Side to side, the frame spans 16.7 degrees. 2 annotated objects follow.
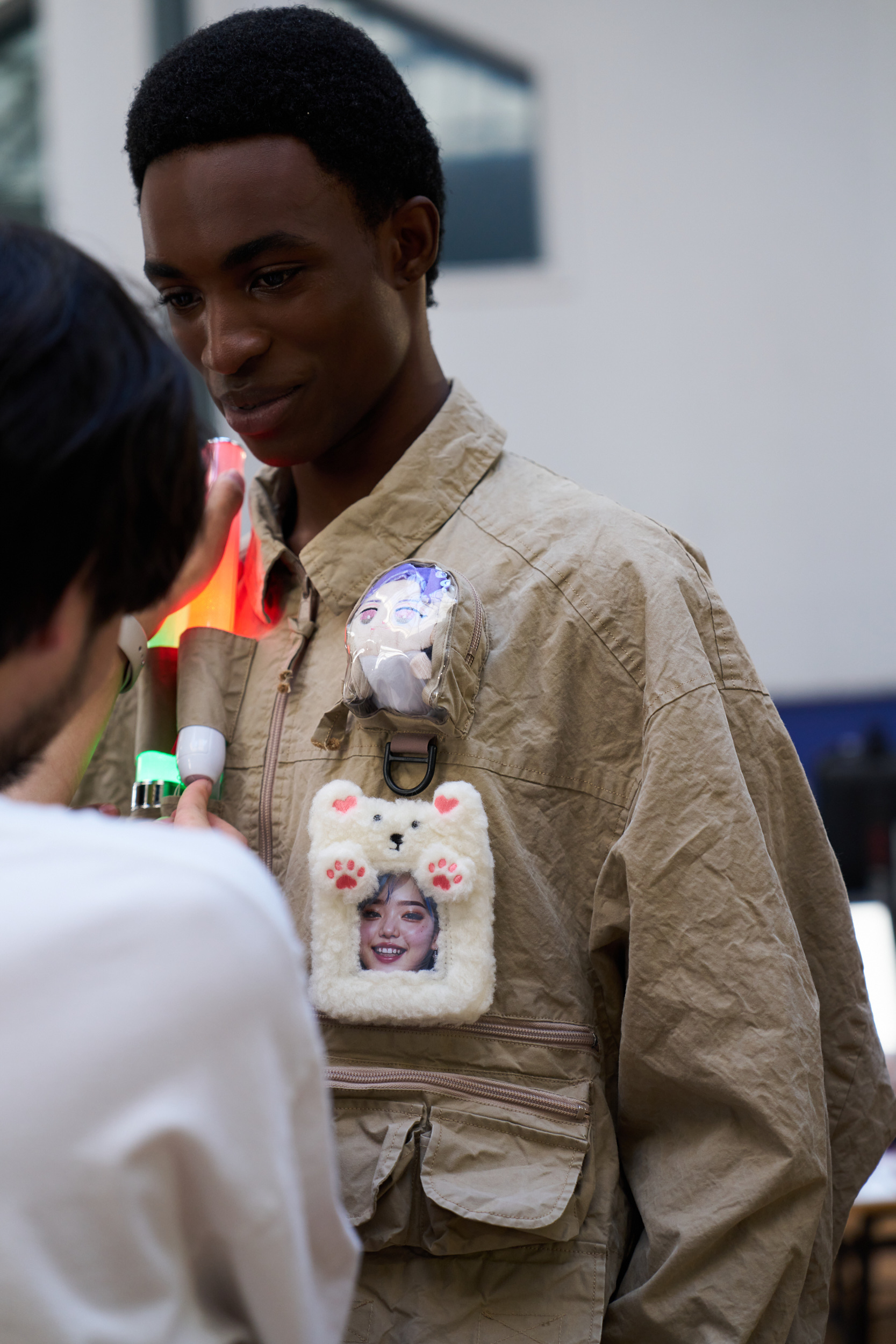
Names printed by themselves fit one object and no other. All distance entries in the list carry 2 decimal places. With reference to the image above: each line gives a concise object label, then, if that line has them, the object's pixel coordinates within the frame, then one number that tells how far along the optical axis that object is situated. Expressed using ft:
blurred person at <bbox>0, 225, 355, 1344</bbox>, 5.08
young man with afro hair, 6.26
